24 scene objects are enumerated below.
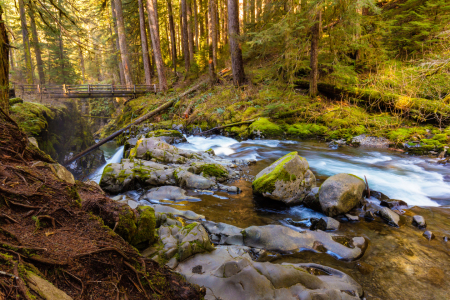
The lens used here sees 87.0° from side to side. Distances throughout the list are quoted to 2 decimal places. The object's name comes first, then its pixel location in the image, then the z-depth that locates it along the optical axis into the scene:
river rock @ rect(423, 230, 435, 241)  4.54
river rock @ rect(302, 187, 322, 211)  5.57
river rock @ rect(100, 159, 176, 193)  6.77
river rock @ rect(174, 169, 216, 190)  6.89
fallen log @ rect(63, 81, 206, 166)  12.31
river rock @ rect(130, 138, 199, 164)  8.66
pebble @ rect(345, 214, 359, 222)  5.14
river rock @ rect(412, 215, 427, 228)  4.90
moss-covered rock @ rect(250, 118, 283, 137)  12.90
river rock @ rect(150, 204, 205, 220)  4.98
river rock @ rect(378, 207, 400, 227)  5.03
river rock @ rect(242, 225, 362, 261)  4.08
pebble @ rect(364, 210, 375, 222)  5.18
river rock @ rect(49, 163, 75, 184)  3.31
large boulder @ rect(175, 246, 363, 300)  2.78
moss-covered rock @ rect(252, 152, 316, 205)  5.88
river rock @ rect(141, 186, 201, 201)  6.21
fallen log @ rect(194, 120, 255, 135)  13.64
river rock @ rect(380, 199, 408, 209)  5.75
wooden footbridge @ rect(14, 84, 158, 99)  17.34
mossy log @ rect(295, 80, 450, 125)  10.48
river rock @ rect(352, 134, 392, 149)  10.70
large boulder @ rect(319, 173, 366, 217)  5.25
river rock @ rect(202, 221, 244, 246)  4.17
